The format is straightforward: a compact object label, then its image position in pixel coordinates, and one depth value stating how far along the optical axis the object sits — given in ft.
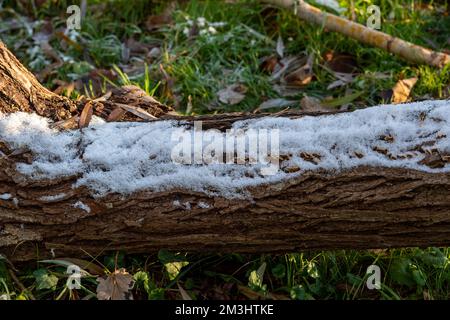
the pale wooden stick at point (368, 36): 11.94
